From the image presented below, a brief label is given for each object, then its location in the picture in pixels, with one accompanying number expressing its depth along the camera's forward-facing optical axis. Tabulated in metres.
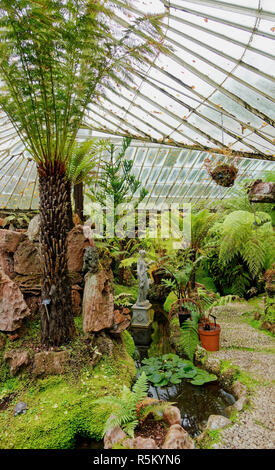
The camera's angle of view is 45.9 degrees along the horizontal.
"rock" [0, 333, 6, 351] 3.35
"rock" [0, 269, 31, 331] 3.30
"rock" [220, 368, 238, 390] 3.44
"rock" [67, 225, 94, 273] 4.12
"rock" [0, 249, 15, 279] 3.81
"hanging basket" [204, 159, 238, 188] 4.98
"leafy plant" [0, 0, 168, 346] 2.83
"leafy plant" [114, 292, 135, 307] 4.36
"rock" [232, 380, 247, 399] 3.17
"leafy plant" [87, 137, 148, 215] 5.70
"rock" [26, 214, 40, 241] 4.09
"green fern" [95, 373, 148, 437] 2.14
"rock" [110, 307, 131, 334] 3.74
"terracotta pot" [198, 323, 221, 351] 4.16
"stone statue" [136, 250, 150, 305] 5.58
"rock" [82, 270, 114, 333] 3.49
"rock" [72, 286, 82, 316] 3.93
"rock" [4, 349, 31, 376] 3.08
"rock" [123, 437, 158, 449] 2.01
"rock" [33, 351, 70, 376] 3.09
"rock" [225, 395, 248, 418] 2.86
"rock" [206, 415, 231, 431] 2.59
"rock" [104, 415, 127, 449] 2.17
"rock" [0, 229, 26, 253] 3.89
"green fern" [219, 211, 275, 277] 5.78
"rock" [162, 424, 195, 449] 2.03
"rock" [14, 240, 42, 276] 3.87
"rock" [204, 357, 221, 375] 3.75
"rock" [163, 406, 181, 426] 2.33
